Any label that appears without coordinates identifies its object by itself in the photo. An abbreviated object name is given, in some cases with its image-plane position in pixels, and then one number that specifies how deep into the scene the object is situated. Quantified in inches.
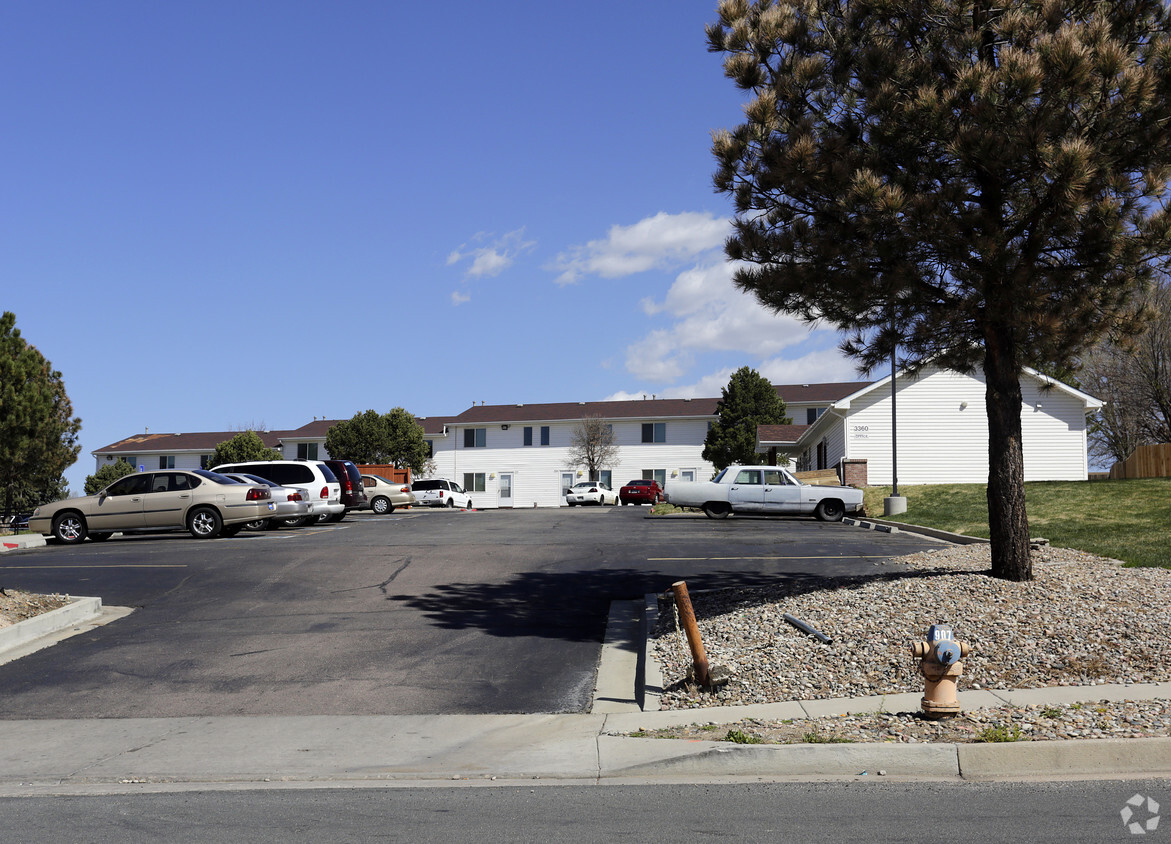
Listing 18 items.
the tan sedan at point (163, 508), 834.2
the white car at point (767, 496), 1073.5
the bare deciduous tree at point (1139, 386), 1501.0
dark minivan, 1081.4
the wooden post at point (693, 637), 315.6
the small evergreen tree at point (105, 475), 2554.1
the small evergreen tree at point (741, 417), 2268.7
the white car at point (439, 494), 1833.2
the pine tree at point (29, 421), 1332.4
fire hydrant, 261.3
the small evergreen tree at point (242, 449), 2414.0
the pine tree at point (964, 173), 344.8
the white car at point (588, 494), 2047.2
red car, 1963.6
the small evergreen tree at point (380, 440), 2336.4
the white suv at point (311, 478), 959.6
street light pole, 1019.3
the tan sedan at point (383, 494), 1390.3
